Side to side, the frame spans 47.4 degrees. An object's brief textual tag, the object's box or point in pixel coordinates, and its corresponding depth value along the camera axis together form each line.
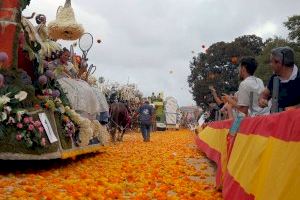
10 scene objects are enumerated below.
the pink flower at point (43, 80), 6.27
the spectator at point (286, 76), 3.77
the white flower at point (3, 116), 5.24
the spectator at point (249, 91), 4.76
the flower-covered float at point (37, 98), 5.37
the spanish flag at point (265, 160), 2.09
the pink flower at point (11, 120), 5.31
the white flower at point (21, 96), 5.59
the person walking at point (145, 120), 15.65
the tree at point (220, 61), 40.94
